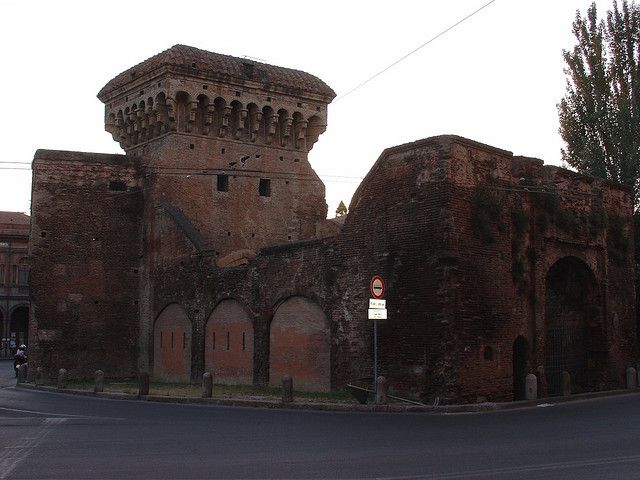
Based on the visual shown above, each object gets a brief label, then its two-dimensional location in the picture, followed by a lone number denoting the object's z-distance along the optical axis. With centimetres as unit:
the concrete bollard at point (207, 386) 2145
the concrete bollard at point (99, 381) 2497
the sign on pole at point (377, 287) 1916
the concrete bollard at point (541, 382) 2188
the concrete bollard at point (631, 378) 2494
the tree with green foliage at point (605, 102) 2984
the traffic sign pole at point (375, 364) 1887
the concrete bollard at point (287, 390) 1986
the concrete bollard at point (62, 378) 2664
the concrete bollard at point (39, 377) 2888
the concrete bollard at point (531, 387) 2034
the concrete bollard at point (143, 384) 2277
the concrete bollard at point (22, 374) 2990
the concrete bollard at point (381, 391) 1911
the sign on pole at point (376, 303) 1900
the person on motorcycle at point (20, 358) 3572
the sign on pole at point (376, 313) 1892
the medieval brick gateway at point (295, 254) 2053
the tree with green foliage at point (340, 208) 6793
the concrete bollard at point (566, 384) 2203
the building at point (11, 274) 6788
